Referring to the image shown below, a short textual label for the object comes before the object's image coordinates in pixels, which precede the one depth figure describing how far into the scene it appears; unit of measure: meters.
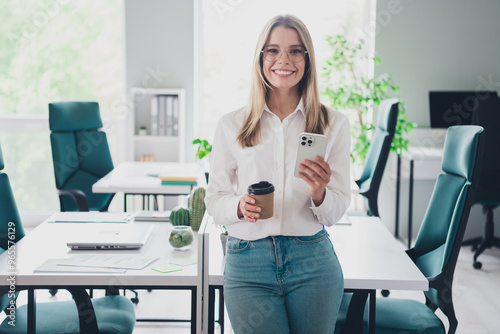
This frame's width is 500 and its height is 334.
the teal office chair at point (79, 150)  3.68
